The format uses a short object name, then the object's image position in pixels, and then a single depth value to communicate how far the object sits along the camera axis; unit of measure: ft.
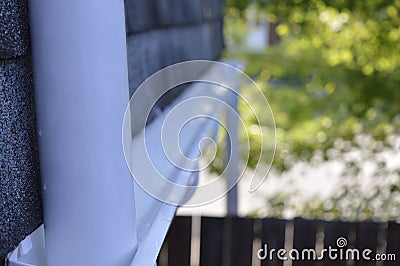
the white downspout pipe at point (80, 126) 2.44
